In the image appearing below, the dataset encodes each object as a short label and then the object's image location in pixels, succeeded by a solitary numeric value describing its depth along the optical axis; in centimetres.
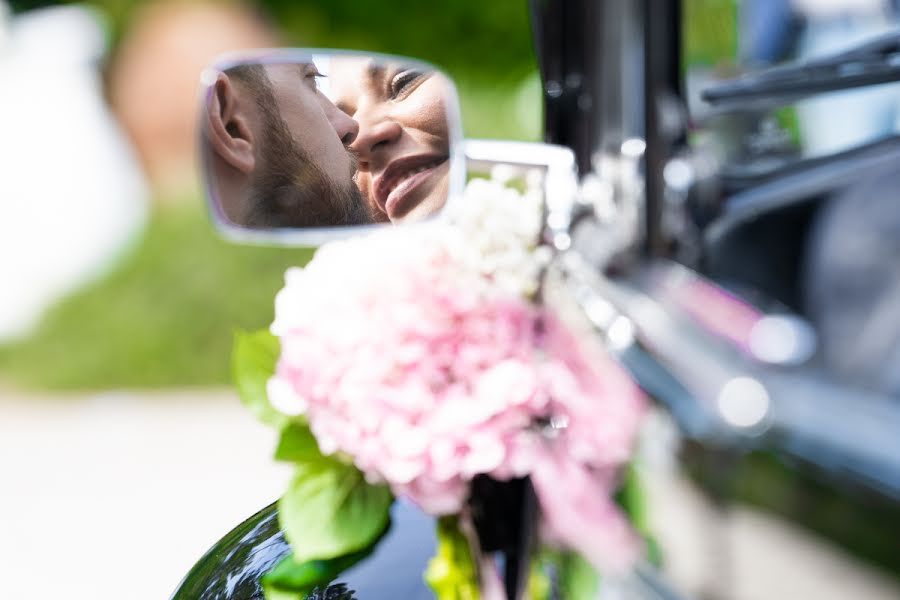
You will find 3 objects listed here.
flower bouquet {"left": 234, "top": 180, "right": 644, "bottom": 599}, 106
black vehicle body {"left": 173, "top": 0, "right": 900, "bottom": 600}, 82
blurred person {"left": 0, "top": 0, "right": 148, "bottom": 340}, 677
